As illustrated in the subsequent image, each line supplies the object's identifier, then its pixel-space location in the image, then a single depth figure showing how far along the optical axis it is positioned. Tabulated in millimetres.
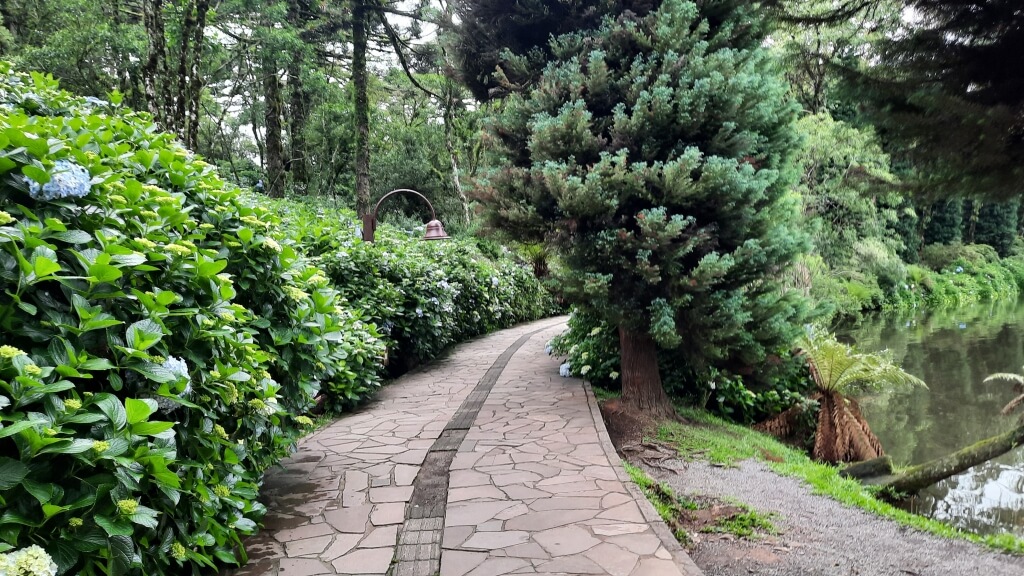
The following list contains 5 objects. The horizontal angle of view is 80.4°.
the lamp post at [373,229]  9328
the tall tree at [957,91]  2082
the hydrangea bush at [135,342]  1965
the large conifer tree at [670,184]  5656
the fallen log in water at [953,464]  4961
